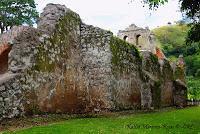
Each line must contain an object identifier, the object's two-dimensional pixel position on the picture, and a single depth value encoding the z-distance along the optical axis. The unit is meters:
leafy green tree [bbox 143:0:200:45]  9.92
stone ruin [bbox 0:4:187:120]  8.22
